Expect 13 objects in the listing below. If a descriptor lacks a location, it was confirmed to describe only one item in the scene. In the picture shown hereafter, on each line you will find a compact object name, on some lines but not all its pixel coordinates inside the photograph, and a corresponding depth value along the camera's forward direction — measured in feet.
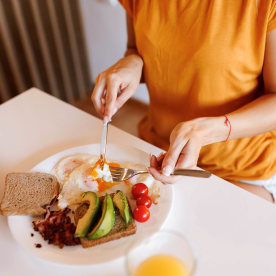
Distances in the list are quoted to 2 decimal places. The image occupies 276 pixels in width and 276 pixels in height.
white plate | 2.48
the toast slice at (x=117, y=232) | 2.58
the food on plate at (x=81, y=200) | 2.62
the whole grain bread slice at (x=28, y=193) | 2.81
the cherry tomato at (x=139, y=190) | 2.91
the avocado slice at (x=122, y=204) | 2.66
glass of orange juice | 2.05
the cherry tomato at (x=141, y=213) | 2.70
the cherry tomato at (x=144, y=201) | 2.78
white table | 2.48
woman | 3.01
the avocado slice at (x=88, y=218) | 2.57
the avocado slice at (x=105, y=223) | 2.52
